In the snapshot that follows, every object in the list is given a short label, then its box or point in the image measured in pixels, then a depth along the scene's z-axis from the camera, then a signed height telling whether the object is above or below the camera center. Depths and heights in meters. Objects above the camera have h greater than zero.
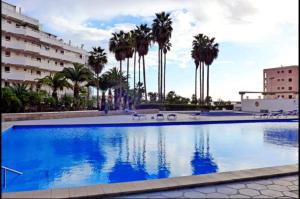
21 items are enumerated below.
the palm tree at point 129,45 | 40.42 +7.99
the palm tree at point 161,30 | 40.88 +10.08
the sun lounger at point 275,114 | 29.79 -1.18
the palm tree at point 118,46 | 40.25 +7.82
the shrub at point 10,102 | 23.52 -0.02
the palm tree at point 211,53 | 45.16 +7.66
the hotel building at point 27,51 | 39.63 +7.80
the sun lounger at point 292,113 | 31.95 -1.14
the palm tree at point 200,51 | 45.25 +7.92
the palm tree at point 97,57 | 41.88 +6.44
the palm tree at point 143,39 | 41.66 +8.97
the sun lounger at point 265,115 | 29.96 -1.29
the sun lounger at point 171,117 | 25.89 -1.34
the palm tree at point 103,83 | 58.18 +3.83
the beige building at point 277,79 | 74.06 +6.32
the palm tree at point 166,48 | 43.46 +8.20
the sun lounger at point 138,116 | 25.47 -1.29
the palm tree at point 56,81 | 33.28 +2.33
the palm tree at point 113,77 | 53.06 +4.54
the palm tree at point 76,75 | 35.88 +3.39
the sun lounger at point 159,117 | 26.15 -1.37
